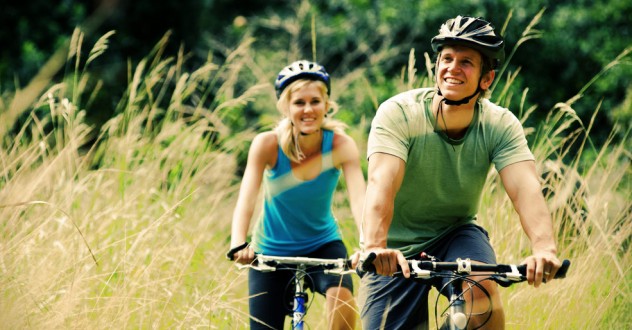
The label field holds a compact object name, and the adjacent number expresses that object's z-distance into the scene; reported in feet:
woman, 27.91
